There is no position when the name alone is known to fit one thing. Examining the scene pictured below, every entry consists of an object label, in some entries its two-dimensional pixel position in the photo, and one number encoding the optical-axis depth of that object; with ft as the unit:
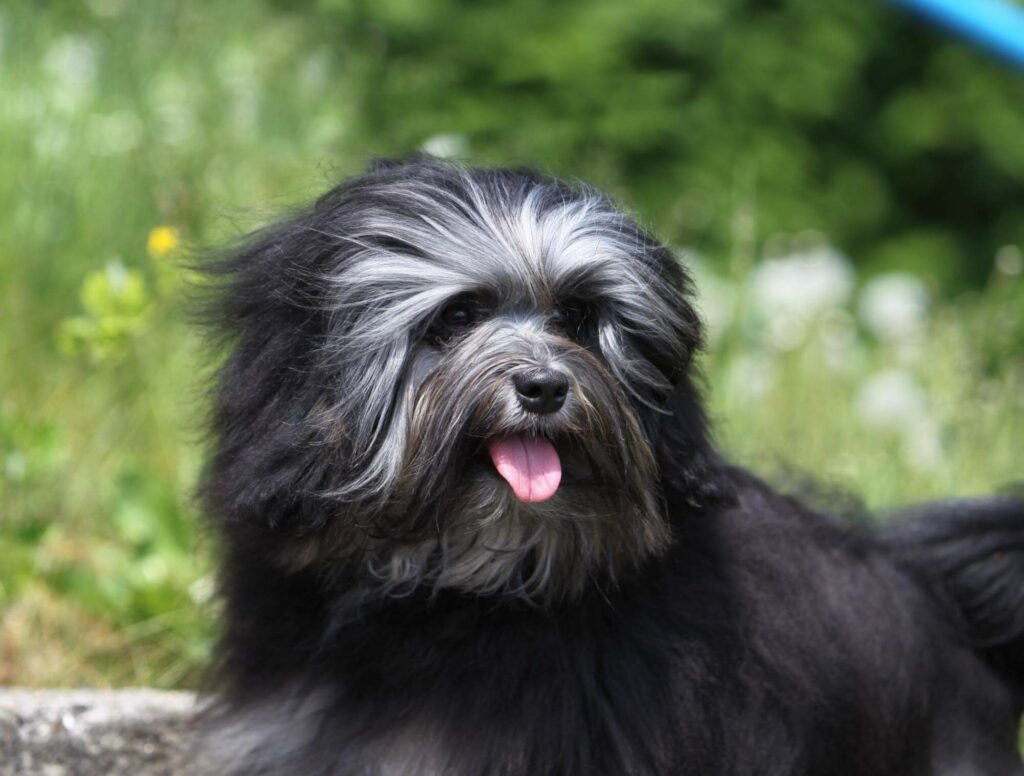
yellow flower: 14.40
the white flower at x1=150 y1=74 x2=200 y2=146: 20.61
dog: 9.06
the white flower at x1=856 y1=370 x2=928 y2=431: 19.90
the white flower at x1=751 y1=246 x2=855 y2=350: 21.44
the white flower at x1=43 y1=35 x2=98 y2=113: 21.27
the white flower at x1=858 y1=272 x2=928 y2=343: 22.72
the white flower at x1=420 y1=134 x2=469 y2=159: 18.70
